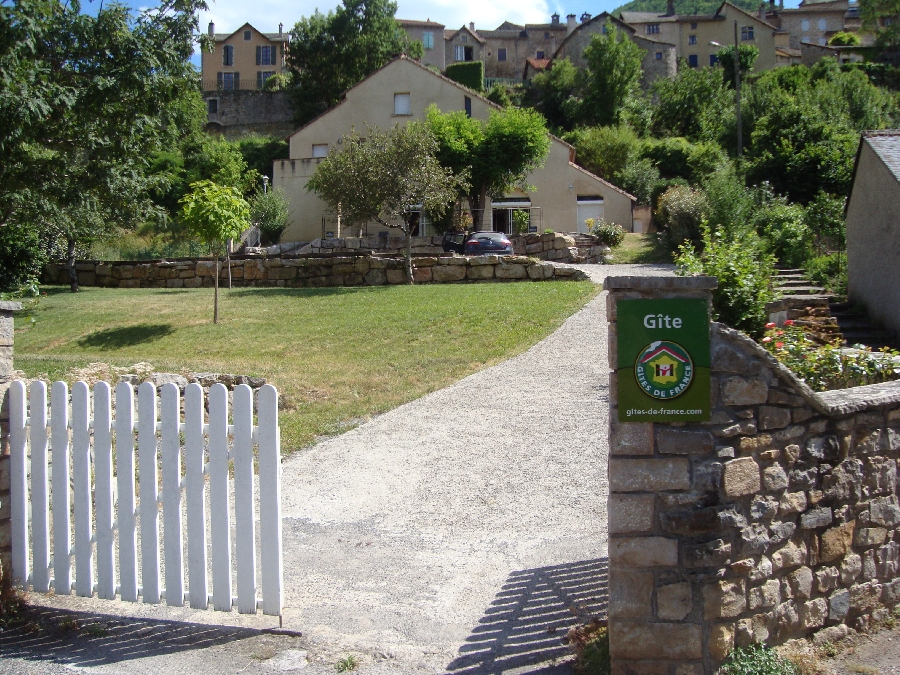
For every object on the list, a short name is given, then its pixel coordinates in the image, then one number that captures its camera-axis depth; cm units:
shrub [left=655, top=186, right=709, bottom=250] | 2641
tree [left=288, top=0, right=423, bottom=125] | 5434
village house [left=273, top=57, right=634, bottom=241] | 3531
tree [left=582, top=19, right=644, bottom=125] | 5341
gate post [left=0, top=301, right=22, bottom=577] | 498
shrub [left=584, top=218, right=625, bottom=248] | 3038
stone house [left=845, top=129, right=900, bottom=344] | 1581
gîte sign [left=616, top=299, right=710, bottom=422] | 404
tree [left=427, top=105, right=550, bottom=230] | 3100
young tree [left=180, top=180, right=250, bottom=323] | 1752
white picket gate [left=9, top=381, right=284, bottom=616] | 455
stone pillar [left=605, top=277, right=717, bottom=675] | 406
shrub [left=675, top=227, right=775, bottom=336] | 975
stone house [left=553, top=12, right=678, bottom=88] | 6725
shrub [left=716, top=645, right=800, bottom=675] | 407
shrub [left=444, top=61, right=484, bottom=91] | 6259
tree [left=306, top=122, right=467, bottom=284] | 2272
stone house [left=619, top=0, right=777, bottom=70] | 7131
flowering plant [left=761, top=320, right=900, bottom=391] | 757
